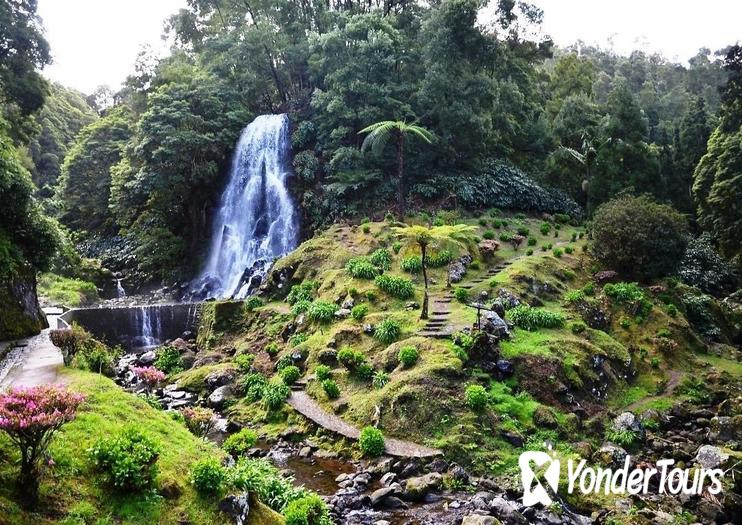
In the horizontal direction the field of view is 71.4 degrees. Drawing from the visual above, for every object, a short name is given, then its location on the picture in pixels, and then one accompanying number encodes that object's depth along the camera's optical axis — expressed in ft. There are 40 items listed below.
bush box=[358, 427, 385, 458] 41.52
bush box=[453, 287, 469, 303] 61.72
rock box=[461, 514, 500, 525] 31.22
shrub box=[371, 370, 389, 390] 49.10
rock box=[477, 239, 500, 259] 77.00
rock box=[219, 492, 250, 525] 25.79
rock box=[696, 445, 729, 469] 38.17
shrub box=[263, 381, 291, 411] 51.22
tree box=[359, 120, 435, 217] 81.54
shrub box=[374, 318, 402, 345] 55.06
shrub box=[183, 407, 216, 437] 38.09
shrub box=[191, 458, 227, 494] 26.55
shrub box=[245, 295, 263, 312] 75.97
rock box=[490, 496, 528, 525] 32.58
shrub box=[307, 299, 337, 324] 62.39
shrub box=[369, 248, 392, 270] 71.41
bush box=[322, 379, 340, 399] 50.44
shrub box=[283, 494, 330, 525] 27.96
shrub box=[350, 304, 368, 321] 60.29
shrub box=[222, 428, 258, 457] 43.78
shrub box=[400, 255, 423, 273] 69.82
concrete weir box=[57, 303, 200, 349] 76.58
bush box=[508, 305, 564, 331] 56.03
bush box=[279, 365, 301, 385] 54.60
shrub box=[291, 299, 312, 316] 67.56
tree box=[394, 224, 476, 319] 55.94
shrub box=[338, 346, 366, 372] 52.49
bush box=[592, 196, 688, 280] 70.64
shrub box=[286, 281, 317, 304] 72.69
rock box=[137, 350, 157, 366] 69.05
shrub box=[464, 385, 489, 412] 43.62
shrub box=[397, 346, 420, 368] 49.37
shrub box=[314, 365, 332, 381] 52.85
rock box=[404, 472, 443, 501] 36.27
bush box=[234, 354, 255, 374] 61.57
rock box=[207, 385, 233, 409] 55.06
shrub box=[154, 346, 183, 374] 66.28
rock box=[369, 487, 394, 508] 35.55
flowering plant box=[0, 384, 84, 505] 21.29
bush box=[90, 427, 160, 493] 24.93
